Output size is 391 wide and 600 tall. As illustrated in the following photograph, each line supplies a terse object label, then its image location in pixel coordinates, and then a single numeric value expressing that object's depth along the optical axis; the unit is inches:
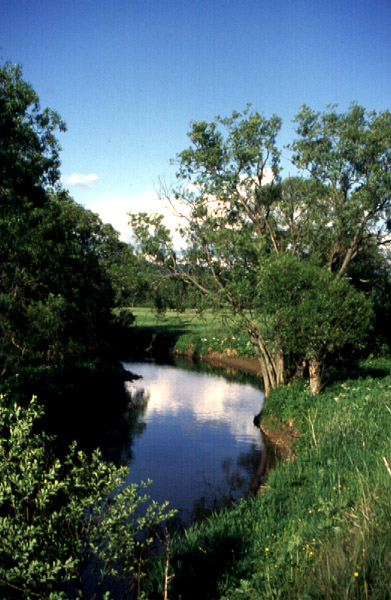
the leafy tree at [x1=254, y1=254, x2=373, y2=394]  804.0
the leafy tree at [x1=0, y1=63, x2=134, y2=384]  737.0
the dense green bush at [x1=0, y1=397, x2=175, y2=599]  221.6
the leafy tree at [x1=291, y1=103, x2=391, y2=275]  989.8
